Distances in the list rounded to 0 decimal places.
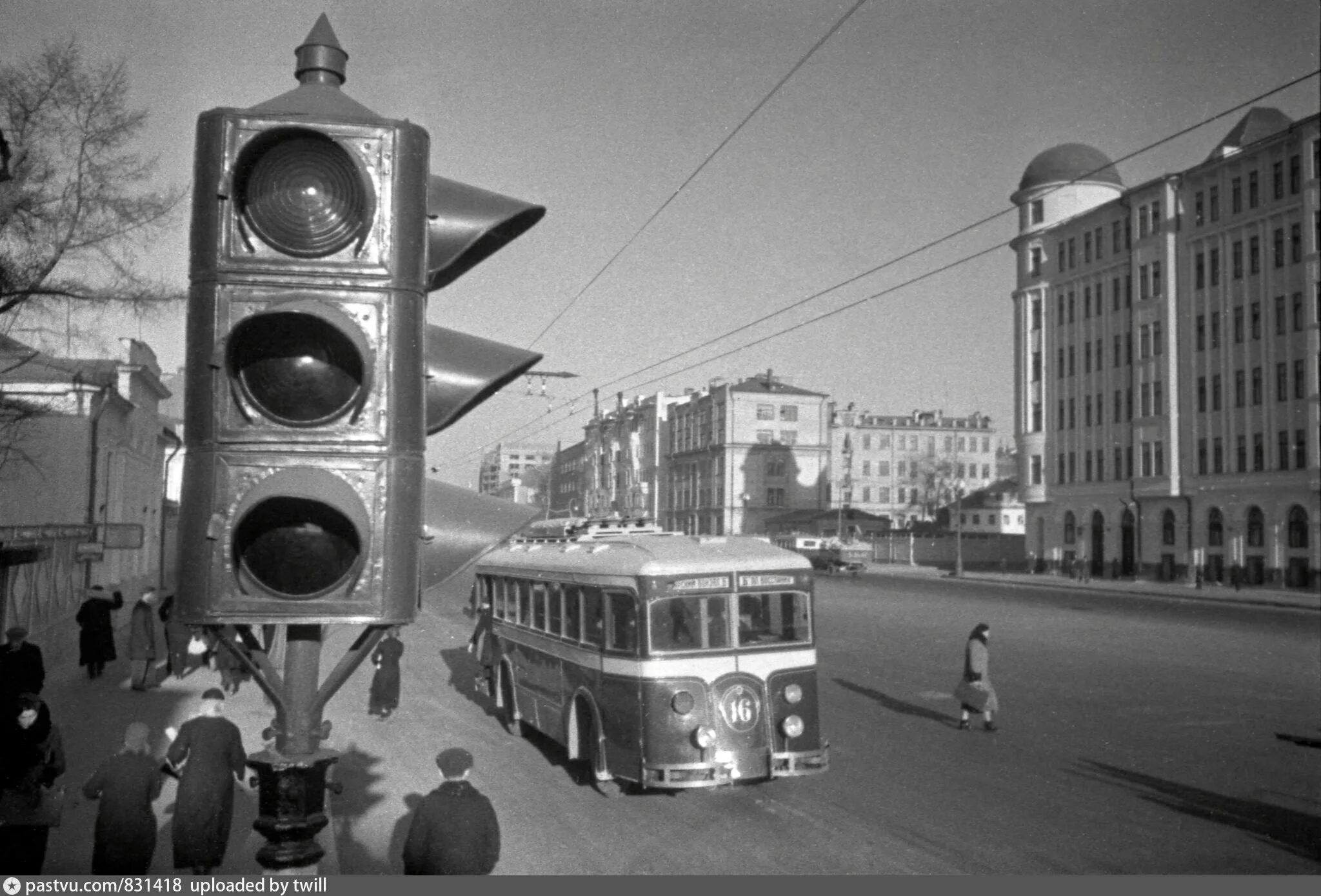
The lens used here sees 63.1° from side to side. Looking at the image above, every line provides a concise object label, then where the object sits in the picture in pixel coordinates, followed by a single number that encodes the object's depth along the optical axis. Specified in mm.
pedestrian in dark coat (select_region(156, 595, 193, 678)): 17672
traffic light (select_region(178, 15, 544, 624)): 2633
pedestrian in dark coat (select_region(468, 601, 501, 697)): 15742
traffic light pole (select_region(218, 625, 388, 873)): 2830
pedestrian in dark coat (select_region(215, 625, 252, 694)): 16094
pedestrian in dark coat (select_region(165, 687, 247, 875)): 6770
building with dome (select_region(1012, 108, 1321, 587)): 47031
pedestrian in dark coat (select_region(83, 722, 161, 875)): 6727
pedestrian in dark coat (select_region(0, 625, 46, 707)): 9570
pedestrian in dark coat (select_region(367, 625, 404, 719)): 14703
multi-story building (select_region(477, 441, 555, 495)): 147750
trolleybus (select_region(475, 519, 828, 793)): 10352
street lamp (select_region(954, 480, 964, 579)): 61219
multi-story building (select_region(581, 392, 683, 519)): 80938
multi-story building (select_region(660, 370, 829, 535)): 90250
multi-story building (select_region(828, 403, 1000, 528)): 114125
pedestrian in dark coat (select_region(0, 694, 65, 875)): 6586
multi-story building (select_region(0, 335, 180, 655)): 18797
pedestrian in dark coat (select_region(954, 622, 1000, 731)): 14297
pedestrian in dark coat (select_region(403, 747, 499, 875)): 5395
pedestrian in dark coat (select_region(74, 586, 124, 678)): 18188
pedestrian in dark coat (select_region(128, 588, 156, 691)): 16453
